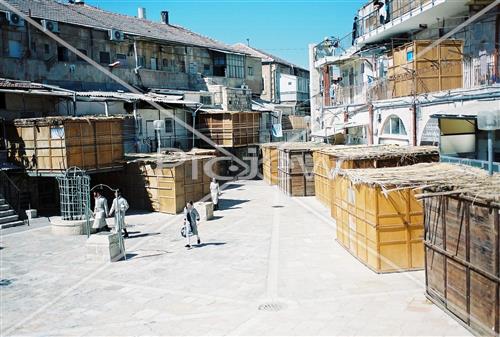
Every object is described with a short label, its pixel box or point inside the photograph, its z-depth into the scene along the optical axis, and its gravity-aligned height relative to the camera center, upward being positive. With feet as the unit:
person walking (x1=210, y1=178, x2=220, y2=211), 77.15 -8.35
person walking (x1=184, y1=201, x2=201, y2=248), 55.11 -9.05
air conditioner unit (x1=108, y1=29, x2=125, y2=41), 112.27 +23.82
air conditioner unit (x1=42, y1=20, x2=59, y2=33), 98.17 +23.14
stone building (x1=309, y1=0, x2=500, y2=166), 59.62 +8.10
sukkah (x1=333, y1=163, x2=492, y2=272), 39.86 -7.05
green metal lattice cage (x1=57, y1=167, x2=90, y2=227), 65.87 -6.71
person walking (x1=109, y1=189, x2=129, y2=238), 56.18 -7.99
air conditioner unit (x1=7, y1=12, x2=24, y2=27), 91.82 +23.00
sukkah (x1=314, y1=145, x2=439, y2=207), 53.47 -2.59
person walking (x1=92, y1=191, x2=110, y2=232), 63.26 -8.97
